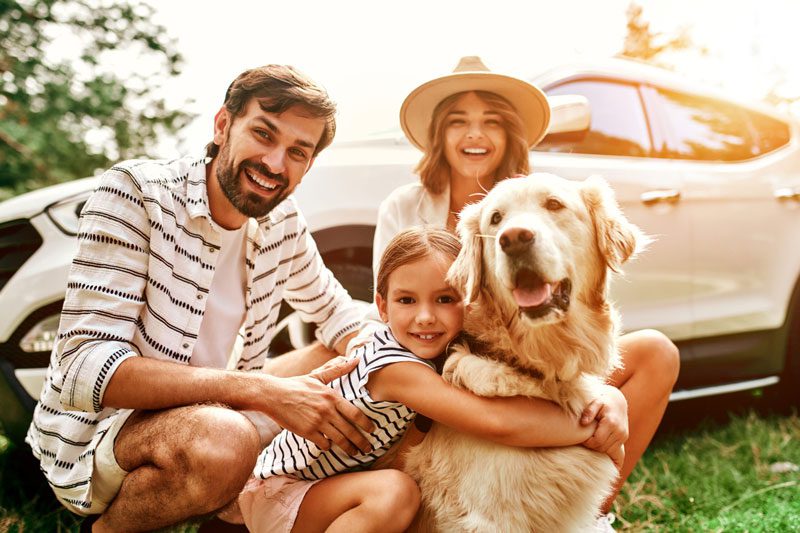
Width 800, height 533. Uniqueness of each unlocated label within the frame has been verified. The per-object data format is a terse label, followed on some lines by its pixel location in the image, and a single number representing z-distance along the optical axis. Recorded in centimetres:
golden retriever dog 157
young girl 159
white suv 260
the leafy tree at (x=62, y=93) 713
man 170
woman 256
